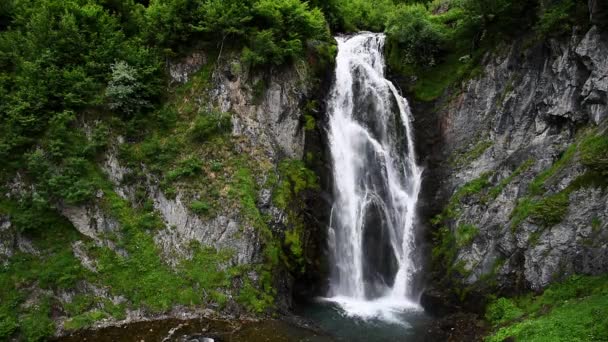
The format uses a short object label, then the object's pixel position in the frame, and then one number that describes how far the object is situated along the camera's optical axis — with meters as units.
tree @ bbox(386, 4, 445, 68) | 21.91
